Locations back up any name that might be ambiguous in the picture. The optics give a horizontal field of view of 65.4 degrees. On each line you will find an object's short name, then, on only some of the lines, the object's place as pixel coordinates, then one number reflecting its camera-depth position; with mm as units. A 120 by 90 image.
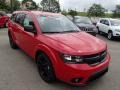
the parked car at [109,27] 6158
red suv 1946
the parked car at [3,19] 8388
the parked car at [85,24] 6147
